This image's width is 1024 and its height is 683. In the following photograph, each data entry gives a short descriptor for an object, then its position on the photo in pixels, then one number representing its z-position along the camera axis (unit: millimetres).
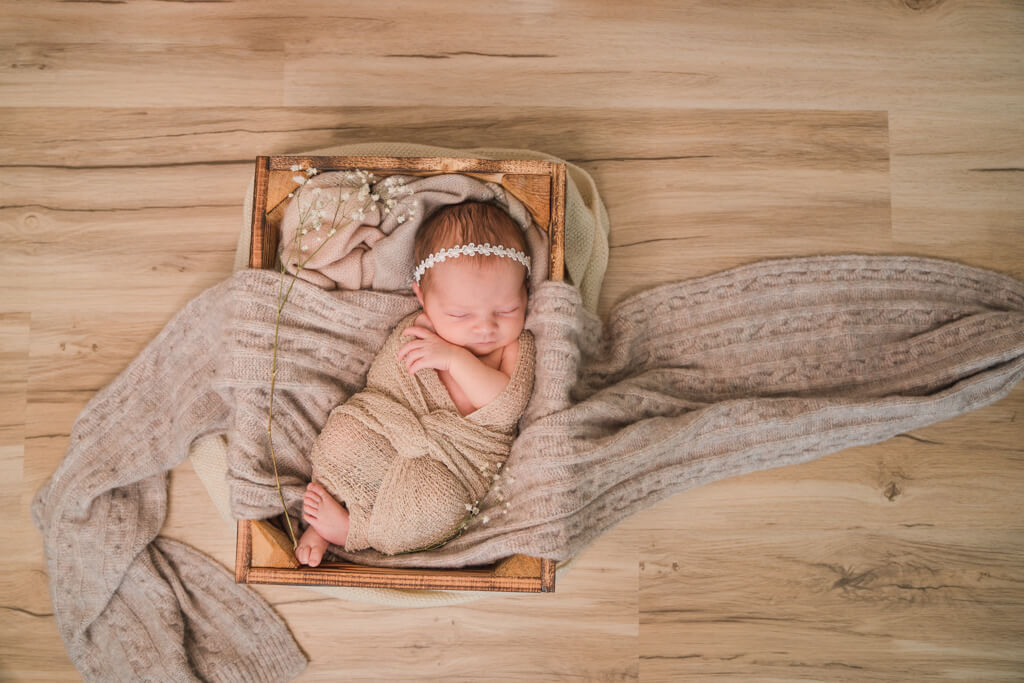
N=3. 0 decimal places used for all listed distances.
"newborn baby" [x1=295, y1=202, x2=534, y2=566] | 1228
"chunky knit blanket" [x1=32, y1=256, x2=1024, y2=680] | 1248
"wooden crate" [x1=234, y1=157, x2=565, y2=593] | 1149
